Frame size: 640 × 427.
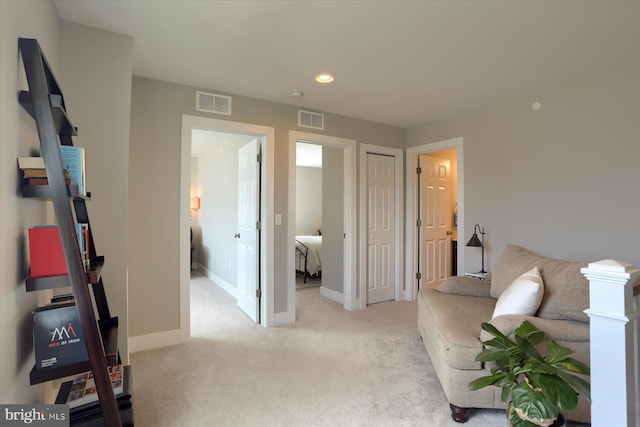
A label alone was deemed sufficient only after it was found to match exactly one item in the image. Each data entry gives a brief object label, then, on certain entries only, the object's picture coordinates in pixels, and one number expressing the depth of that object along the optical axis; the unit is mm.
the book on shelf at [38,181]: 1337
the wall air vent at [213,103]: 3084
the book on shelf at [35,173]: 1329
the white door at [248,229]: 3559
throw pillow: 1979
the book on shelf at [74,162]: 1516
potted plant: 1268
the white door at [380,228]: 4270
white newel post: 1178
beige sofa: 1816
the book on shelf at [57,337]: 1276
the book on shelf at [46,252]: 1311
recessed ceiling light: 2807
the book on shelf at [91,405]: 1467
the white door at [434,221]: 4594
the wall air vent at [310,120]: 3660
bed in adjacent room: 5637
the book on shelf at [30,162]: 1310
